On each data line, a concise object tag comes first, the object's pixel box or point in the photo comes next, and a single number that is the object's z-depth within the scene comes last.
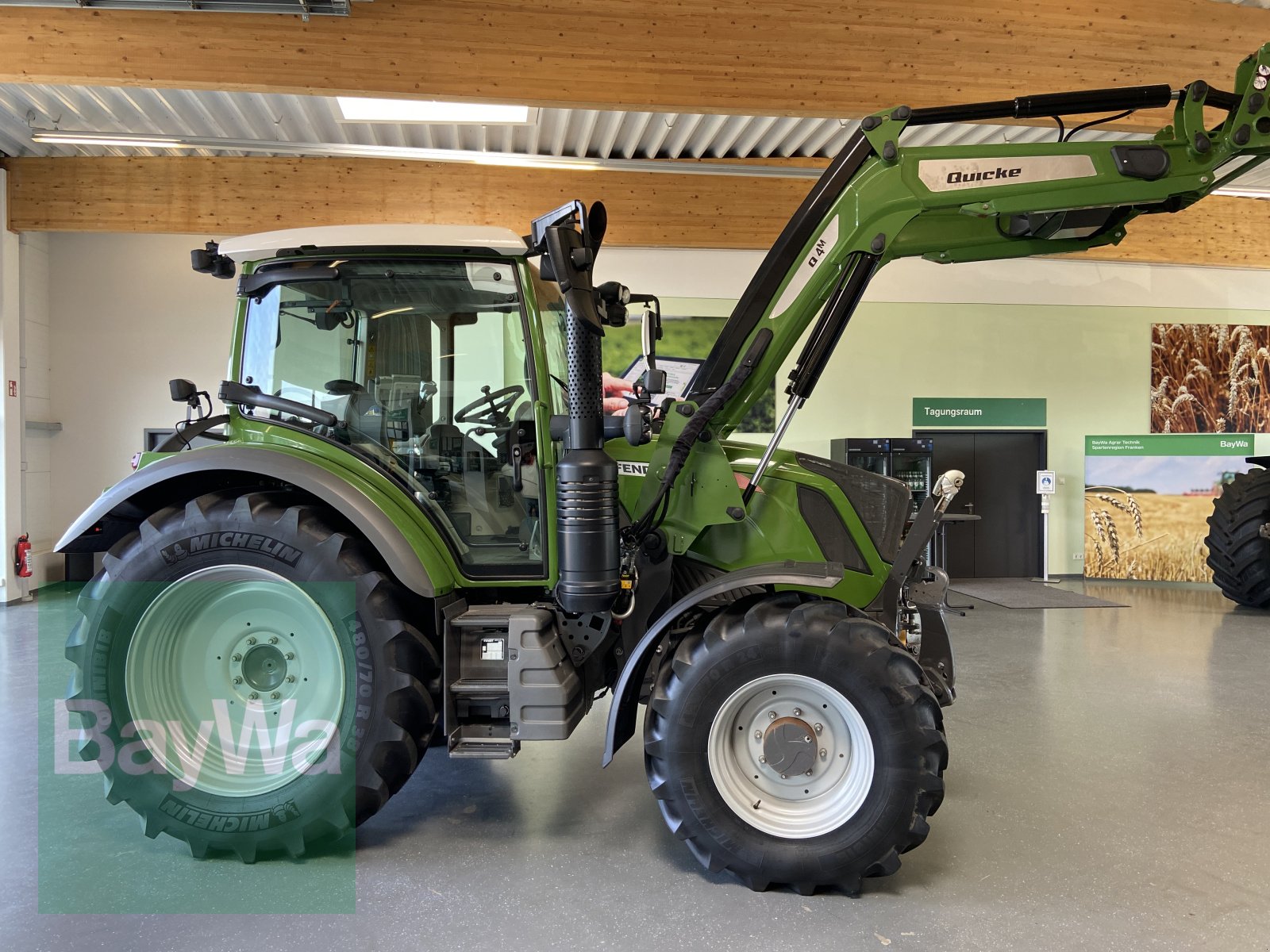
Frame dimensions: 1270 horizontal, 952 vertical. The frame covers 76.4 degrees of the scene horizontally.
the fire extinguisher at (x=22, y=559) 8.06
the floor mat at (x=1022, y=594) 8.14
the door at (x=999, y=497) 10.30
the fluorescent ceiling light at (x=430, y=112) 7.66
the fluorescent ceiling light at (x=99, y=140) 7.75
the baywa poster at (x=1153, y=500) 9.84
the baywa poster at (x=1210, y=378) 10.34
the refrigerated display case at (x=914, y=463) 9.59
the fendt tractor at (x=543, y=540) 2.65
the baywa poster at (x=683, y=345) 9.48
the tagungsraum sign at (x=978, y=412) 10.16
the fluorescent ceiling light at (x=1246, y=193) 9.46
